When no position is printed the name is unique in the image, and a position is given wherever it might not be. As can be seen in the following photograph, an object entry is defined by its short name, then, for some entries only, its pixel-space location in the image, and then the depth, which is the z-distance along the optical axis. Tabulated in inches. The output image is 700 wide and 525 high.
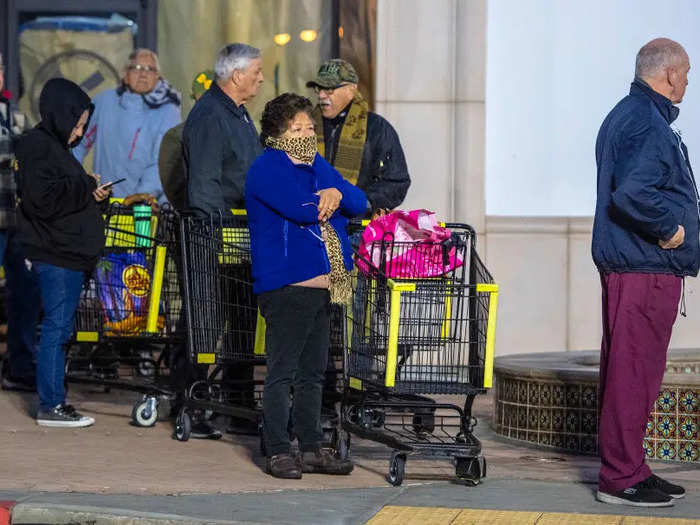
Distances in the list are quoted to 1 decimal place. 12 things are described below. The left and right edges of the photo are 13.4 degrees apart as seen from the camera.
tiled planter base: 635.7
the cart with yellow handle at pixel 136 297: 720.7
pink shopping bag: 610.0
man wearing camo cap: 723.5
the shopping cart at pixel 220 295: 660.3
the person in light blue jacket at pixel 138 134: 977.8
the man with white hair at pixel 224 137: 685.4
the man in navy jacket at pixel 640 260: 535.3
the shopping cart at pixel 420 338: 580.9
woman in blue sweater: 579.2
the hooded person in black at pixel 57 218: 697.7
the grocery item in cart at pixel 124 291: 735.2
